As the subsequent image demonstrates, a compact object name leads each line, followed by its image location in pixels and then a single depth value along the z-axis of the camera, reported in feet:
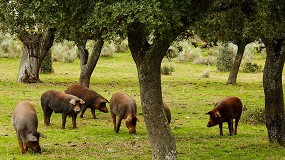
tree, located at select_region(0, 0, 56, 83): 37.60
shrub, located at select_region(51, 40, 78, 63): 164.86
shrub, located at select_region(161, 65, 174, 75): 138.46
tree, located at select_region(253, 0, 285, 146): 51.01
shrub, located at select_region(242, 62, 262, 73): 146.82
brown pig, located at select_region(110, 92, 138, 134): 59.77
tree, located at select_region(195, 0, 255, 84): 46.79
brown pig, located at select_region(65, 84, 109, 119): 70.33
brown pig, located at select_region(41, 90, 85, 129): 63.52
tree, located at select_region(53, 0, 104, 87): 37.83
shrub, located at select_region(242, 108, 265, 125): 70.95
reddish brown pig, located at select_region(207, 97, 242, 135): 60.32
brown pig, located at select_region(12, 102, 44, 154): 47.78
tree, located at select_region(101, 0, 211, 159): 35.37
